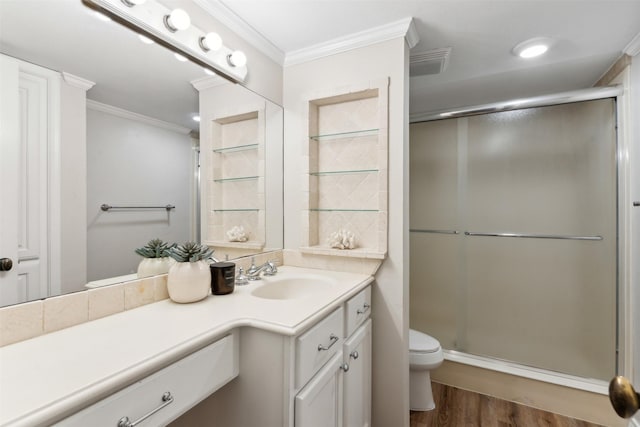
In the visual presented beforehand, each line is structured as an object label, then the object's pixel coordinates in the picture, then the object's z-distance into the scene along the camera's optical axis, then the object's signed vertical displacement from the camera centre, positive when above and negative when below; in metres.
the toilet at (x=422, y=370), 1.87 -1.04
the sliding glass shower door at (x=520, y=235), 2.11 -0.19
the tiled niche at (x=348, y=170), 1.59 +0.26
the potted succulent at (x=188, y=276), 1.11 -0.24
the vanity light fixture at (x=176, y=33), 1.06 +0.77
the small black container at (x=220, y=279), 1.25 -0.28
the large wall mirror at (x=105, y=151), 0.86 +0.24
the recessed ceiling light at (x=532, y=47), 1.69 +1.00
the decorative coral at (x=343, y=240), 1.68 -0.16
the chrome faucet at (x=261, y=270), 1.50 -0.31
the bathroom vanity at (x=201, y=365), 0.61 -0.40
